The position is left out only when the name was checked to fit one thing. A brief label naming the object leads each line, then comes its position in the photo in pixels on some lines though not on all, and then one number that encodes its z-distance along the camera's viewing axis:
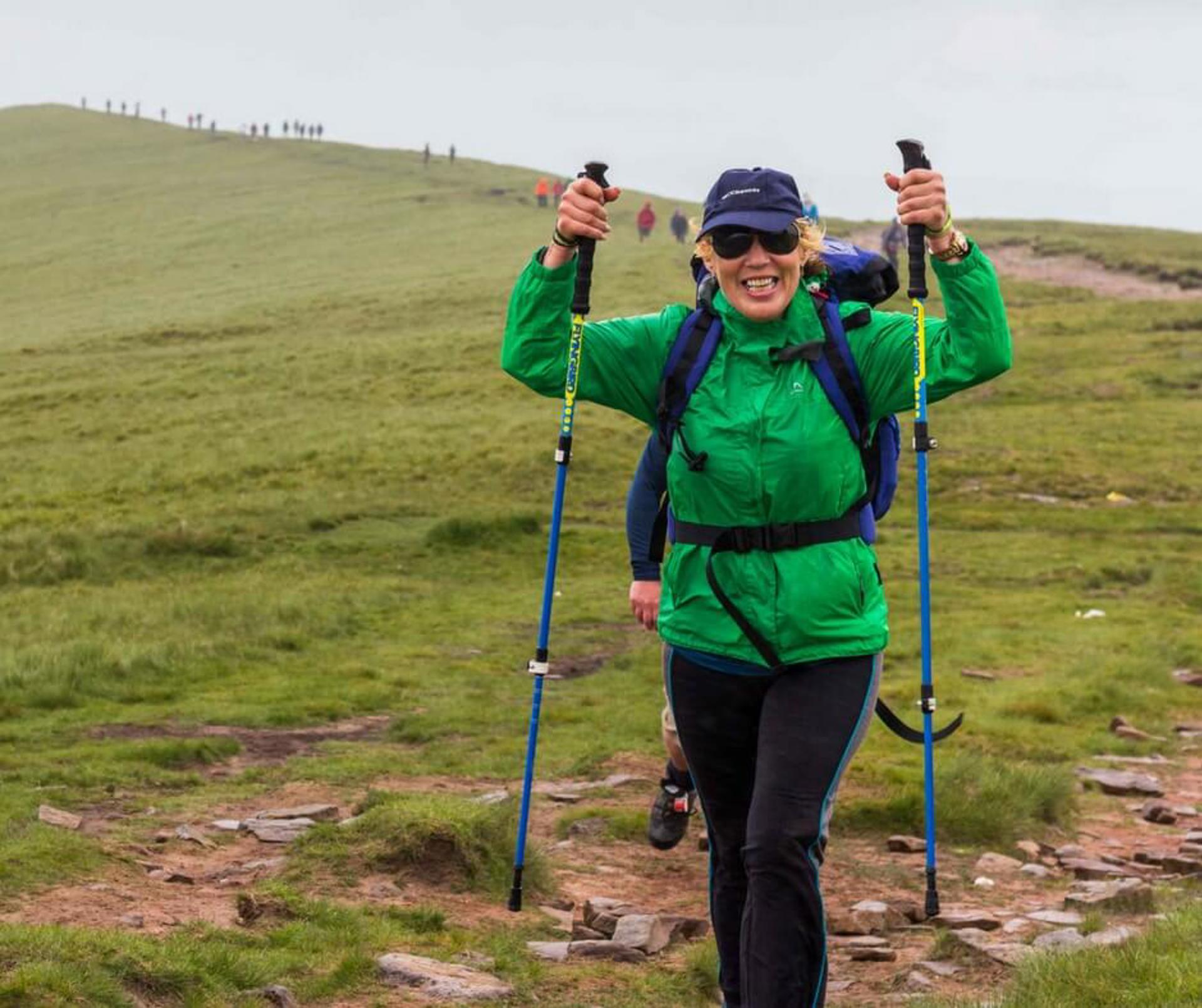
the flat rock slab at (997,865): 11.79
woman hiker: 6.36
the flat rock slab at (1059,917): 9.99
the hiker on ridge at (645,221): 89.56
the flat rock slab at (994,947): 8.91
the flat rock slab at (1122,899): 10.28
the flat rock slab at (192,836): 11.39
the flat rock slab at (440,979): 8.30
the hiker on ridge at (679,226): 90.81
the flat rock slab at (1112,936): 8.70
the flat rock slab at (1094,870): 11.78
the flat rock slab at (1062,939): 9.08
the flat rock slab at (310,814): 12.10
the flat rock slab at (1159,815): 13.91
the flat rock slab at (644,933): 9.45
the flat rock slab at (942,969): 9.05
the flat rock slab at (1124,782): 15.01
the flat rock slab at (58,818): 11.70
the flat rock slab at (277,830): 11.41
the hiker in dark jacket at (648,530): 8.49
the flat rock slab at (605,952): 9.29
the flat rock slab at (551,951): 9.22
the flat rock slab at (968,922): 9.89
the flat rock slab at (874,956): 9.50
